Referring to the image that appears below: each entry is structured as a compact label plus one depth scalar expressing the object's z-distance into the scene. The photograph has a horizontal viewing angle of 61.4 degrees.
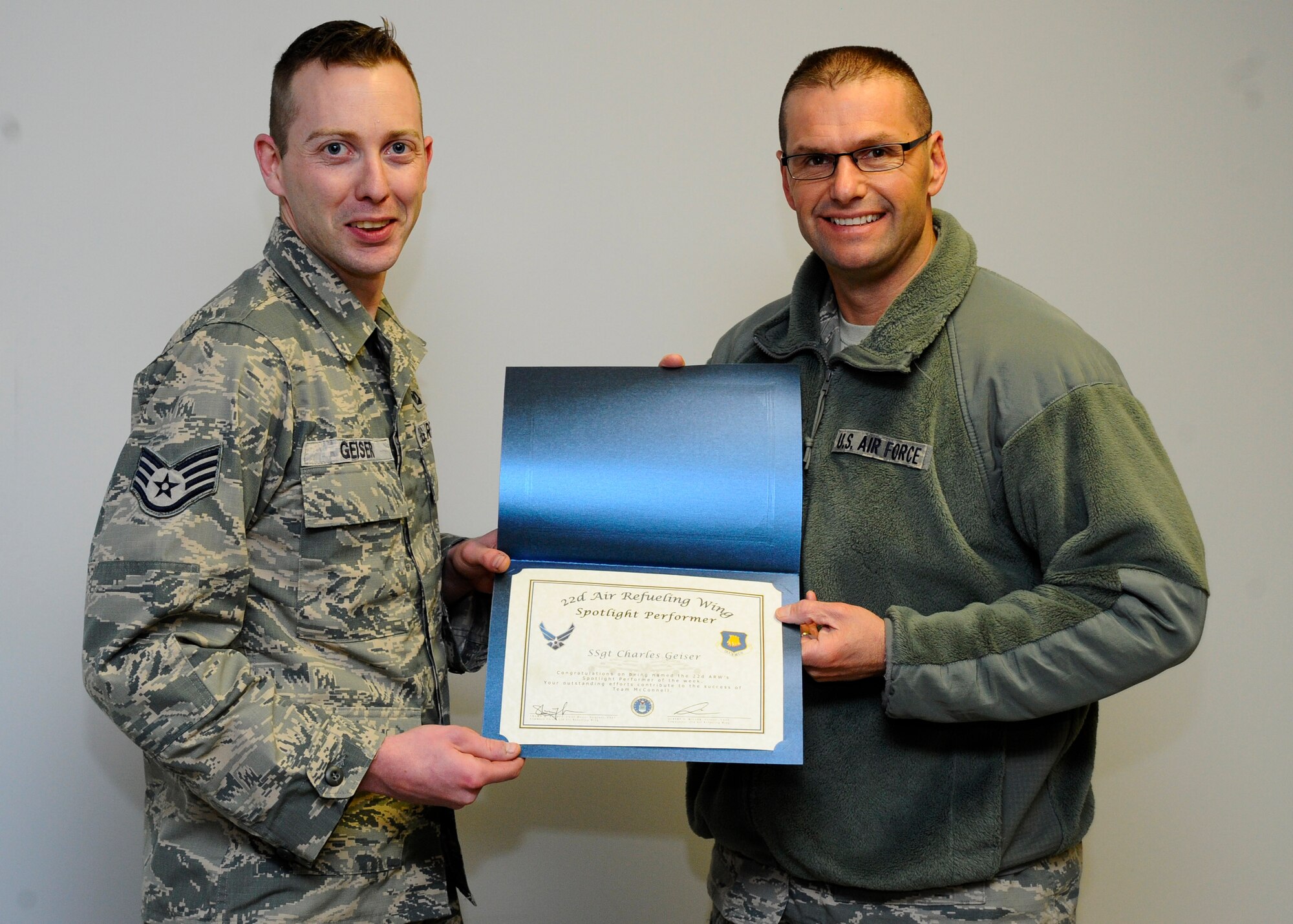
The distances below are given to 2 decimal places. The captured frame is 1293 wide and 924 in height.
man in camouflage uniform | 1.32
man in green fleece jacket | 1.41
